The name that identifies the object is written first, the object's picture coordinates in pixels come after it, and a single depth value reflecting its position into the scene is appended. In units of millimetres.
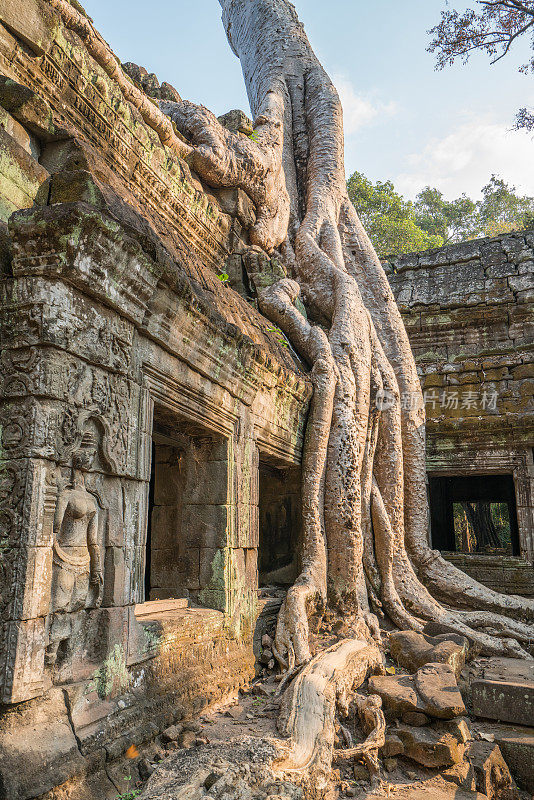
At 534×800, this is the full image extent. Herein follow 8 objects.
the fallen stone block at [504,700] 3879
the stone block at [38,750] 1793
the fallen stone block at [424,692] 3254
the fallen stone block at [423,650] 4320
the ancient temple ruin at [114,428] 2127
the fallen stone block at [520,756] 3402
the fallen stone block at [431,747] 3010
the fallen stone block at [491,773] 3068
